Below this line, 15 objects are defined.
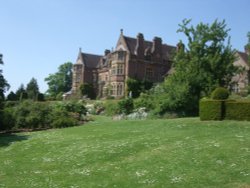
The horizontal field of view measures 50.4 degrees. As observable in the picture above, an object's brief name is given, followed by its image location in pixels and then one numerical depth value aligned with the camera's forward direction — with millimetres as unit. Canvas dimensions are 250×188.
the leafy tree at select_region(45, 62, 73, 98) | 75488
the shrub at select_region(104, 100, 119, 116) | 29761
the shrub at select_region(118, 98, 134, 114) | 28507
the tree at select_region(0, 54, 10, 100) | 35230
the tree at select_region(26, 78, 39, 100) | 67154
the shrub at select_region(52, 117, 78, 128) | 20325
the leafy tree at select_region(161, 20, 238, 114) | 23867
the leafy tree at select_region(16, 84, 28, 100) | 51191
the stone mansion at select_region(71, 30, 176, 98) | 45978
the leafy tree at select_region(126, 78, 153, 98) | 43596
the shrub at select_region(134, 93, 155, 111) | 25984
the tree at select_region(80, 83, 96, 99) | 53335
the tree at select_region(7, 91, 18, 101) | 48068
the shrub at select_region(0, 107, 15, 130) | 20304
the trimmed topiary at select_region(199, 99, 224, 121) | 17231
